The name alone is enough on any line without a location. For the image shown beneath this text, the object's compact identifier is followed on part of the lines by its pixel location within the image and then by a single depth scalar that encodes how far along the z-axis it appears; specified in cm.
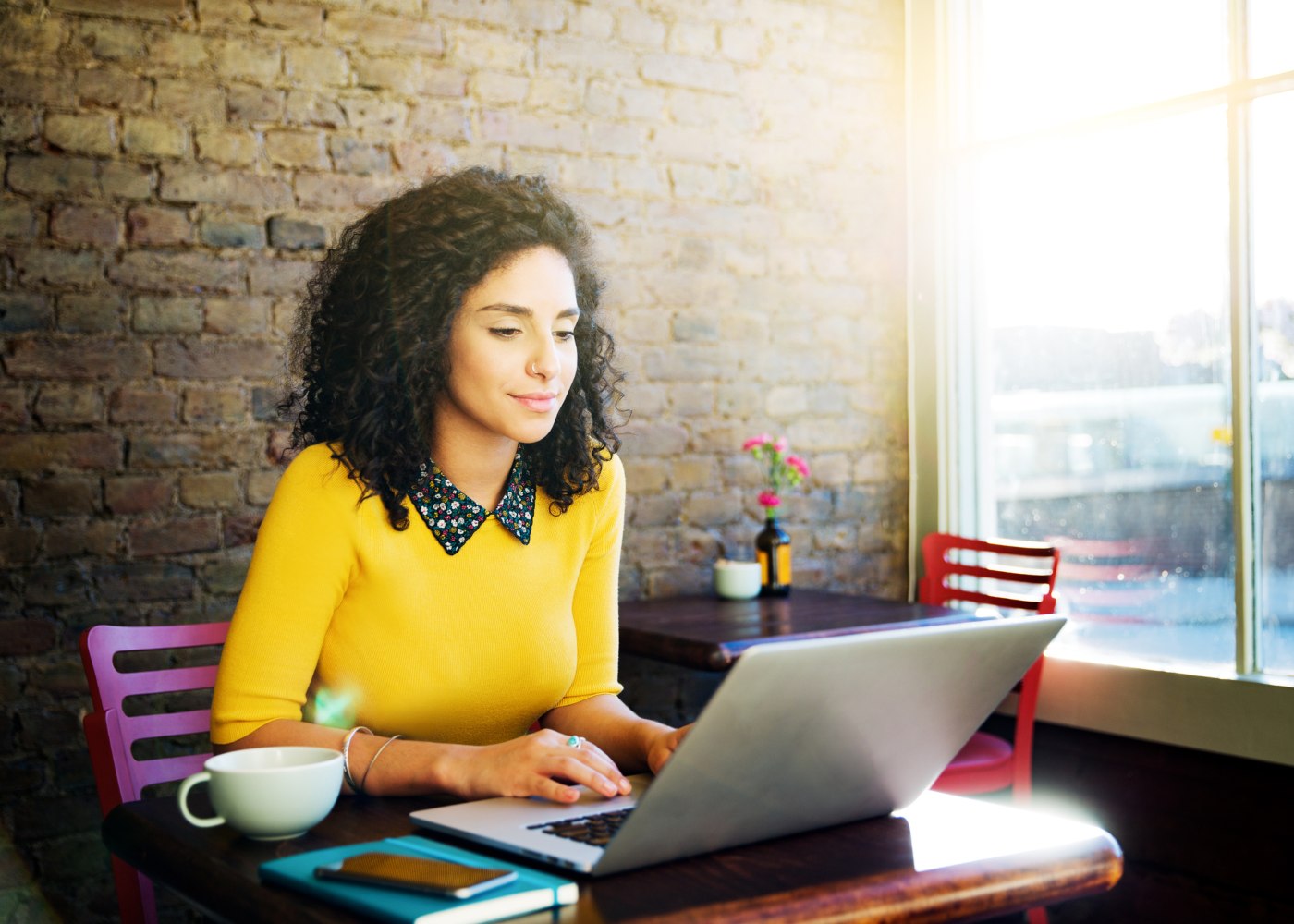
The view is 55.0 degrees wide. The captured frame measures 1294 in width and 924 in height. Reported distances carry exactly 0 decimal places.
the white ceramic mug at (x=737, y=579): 325
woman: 146
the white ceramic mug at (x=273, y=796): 108
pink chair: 166
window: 293
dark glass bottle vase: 331
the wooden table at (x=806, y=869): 93
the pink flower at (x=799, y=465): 333
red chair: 282
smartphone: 91
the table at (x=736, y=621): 261
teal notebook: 88
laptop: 91
